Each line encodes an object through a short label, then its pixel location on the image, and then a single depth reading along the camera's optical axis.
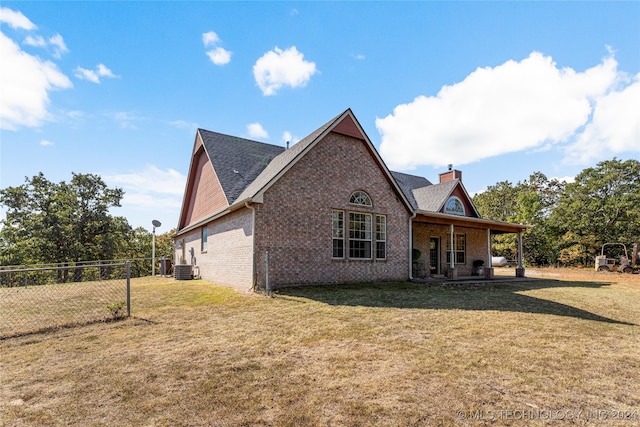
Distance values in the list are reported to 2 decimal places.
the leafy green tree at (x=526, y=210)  30.17
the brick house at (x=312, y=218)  10.22
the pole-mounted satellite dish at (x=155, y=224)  19.72
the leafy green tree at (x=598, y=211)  26.52
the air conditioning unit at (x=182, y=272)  15.34
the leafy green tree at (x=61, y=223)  25.39
